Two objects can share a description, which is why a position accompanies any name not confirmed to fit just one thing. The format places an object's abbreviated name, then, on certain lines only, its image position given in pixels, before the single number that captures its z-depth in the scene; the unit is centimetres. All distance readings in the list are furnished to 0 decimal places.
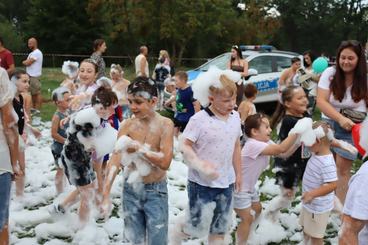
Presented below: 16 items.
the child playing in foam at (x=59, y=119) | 474
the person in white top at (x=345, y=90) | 415
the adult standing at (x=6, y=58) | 864
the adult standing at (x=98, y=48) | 793
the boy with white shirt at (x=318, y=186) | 357
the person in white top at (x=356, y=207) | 200
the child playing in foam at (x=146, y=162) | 321
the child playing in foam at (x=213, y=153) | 336
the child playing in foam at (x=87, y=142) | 409
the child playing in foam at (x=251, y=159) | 377
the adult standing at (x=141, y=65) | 1055
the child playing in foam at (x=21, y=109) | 446
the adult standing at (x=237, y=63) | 870
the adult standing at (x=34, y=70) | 1052
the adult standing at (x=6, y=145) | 308
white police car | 1083
